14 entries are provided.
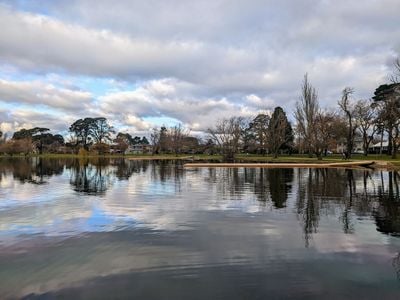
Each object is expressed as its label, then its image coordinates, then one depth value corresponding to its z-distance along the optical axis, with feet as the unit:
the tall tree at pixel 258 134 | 271.49
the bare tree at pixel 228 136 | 252.50
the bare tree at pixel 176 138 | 359.87
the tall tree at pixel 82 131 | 438.40
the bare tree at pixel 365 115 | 226.17
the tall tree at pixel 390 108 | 173.47
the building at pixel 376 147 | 337.27
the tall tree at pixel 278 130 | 242.99
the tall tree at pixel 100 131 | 440.04
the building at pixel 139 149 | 496.23
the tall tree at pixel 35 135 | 452.35
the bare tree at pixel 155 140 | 403.26
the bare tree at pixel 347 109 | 205.77
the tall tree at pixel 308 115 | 206.08
